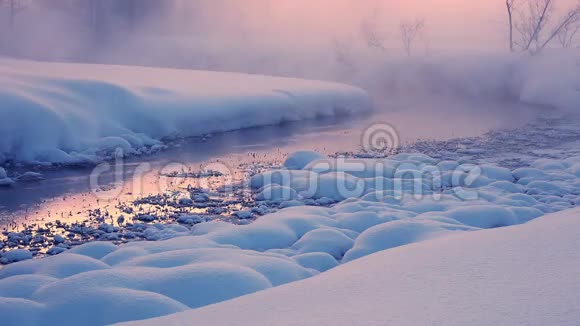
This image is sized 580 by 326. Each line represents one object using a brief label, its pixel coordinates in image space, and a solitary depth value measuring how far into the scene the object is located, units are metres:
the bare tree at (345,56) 35.52
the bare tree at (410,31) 43.16
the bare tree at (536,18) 32.12
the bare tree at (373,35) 42.50
